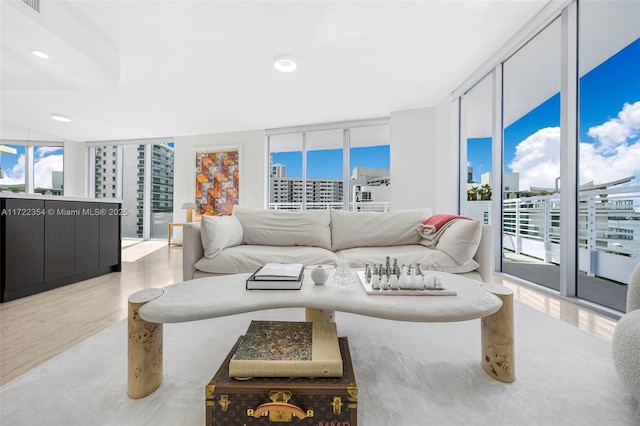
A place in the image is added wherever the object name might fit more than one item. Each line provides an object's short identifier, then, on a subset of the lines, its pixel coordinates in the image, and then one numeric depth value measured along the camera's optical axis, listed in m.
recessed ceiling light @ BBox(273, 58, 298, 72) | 3.26
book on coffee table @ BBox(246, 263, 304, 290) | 1.22
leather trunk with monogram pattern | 0.86
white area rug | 0.98
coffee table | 1.02
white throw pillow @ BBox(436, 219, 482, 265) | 2.08
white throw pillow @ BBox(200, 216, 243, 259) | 2.18
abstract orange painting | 6.07
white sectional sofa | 2.14
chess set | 1.18
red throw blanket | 2.44
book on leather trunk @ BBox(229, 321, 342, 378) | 0.90
